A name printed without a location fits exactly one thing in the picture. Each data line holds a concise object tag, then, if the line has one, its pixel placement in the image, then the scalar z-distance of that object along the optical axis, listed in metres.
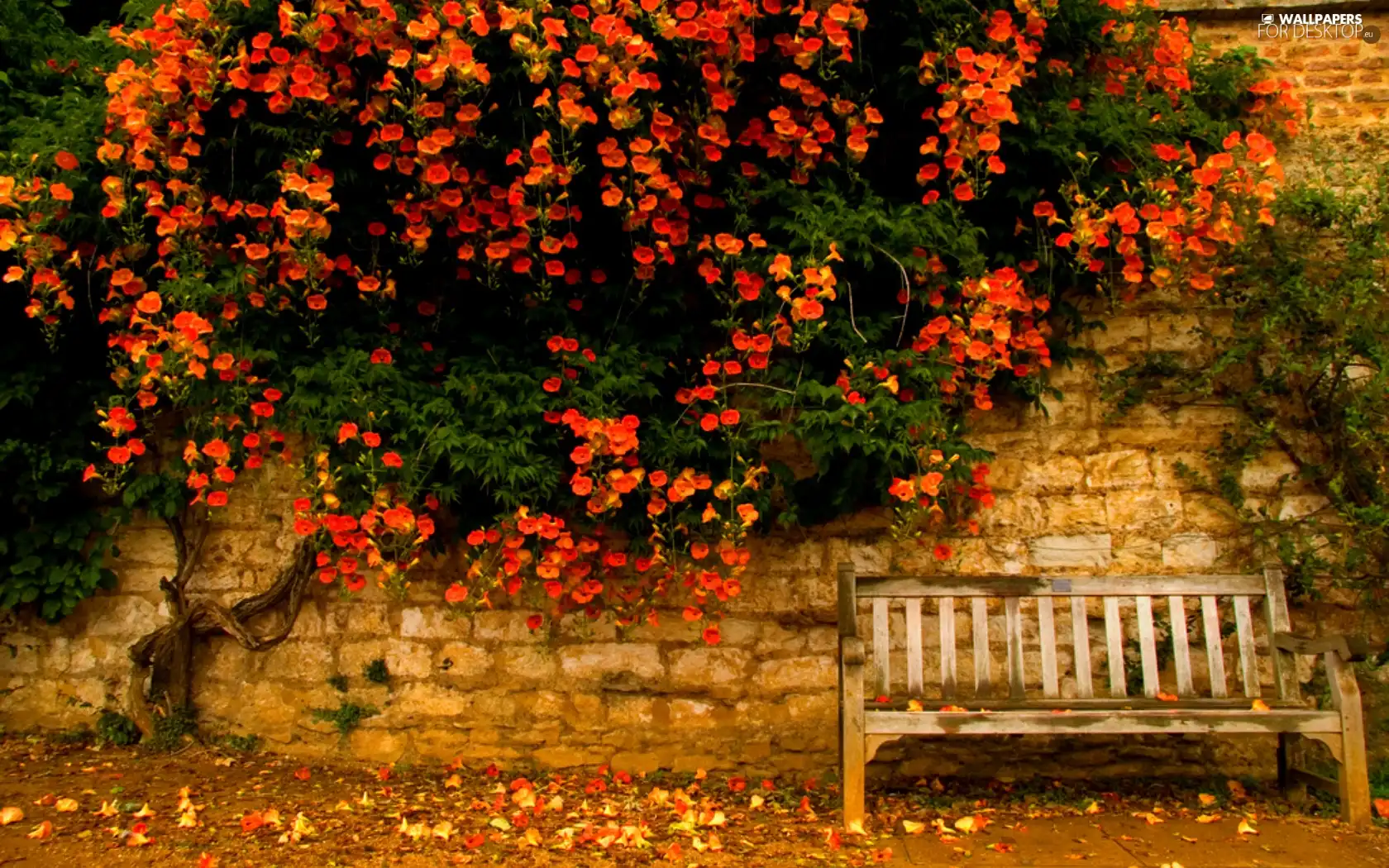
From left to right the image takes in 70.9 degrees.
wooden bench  3.28
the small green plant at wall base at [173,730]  4.12
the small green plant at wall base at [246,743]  4.13
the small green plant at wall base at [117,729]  4.20
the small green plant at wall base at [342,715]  4.06
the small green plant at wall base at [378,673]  4.07
